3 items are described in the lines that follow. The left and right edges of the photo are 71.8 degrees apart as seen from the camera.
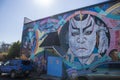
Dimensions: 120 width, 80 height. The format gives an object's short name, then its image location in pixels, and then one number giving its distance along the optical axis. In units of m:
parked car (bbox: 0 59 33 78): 8.45
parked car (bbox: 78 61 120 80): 5.18
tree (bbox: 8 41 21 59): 16.26
